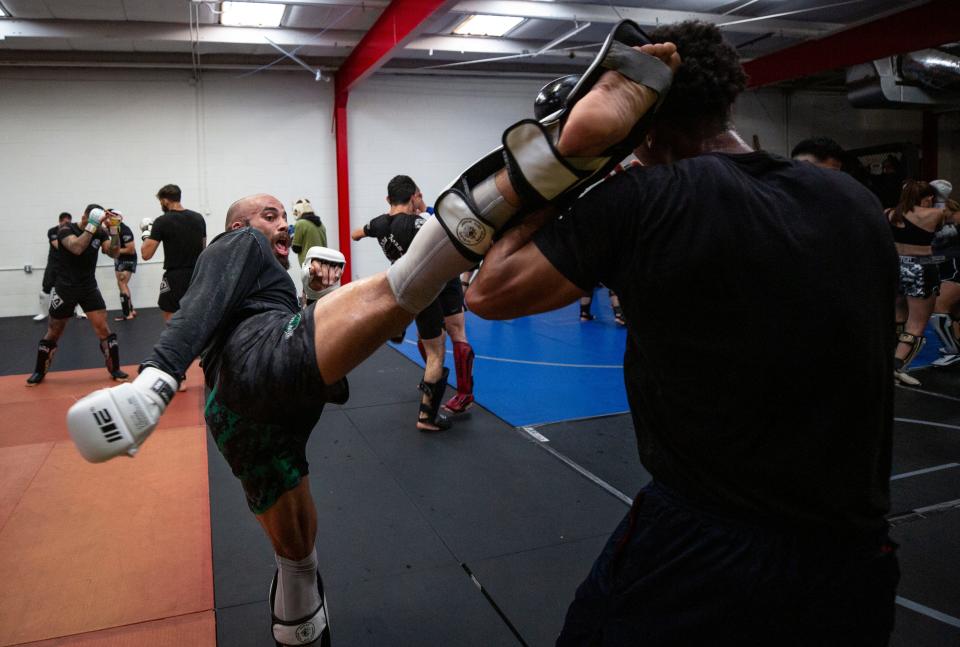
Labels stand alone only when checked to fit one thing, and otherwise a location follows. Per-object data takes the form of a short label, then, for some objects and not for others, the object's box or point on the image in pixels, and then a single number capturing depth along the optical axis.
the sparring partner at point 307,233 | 7.33
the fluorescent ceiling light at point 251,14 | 9.24
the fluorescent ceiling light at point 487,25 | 10.02
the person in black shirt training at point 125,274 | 10.56
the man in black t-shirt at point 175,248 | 6.11
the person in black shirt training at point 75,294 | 6.49
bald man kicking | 1.15
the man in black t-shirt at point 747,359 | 1.11
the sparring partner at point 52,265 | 6.58
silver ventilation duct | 10.24
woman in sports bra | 6.02
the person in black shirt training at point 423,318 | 4.91
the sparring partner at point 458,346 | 5.13
